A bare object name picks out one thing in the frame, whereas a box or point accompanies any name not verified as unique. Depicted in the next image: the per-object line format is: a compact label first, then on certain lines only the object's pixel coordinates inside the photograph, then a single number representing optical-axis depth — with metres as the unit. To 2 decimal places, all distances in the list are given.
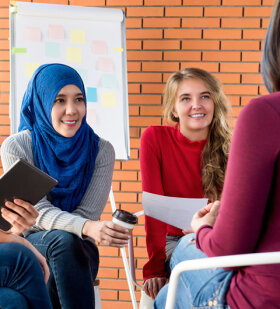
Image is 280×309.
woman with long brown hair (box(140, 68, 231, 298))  3.99
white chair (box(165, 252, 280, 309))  2.16
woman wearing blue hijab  3.77
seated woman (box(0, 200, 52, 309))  3.35
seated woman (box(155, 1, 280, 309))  2.18
